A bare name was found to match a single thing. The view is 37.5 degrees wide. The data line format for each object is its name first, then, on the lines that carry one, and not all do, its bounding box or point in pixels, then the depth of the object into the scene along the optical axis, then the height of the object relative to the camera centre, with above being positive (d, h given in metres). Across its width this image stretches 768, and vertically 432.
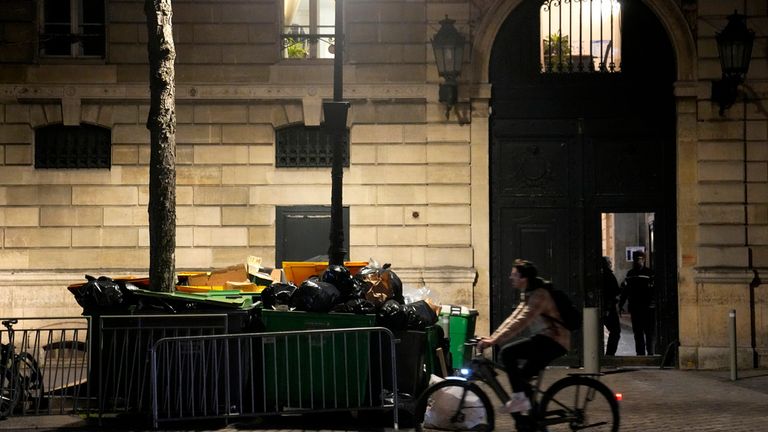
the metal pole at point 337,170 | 14.40 +0.91
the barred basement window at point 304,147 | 17.73 +1.47
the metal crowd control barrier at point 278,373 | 11.03 -1.30
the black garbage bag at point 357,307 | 11.38 -0.67
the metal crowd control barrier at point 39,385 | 11.61 -1.51
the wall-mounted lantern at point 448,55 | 17.06 +2.80
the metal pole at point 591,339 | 14.91 -1.31
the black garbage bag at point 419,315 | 11.38 -0.76
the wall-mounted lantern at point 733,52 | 16.69 +2.79
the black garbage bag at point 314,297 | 11.27 -0.56
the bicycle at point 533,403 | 9.38 -1.37
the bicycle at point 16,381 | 11.55 -1.46
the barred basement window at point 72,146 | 17.78 +1.49
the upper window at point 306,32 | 17.88 +3.31
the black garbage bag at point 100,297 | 11.63 -0.58
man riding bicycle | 9.47 -0.87
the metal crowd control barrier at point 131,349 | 11.23 -1.08
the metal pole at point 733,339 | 15.23 -1.34
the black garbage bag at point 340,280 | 11.73 -0.41
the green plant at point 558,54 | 17.77 +2.94
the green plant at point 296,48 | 17.89 +3.05
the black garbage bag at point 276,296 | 11.74 -0.57
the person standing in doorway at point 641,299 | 17.59 -0.91
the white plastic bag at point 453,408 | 9.63 -1.46
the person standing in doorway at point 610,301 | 17.59 -0.95
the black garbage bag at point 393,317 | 11.32 -0.77
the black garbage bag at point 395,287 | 12.33 -0.51
